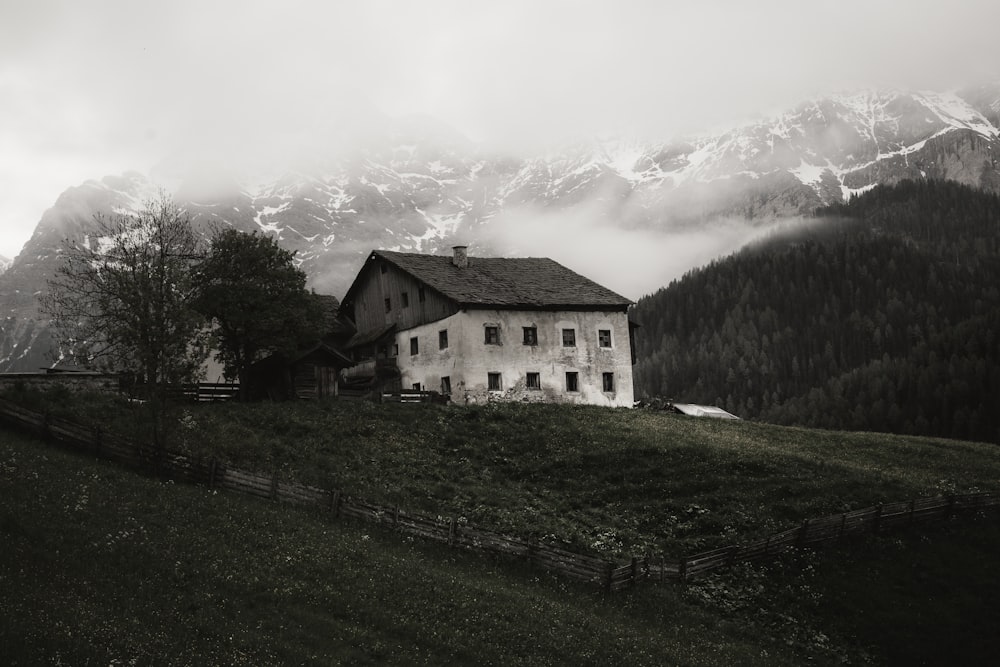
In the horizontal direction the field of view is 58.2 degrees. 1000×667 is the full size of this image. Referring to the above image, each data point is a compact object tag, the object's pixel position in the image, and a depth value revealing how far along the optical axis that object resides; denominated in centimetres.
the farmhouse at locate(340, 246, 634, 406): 6116
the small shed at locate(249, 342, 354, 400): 5925
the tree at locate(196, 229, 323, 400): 5700
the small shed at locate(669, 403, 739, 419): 7476
